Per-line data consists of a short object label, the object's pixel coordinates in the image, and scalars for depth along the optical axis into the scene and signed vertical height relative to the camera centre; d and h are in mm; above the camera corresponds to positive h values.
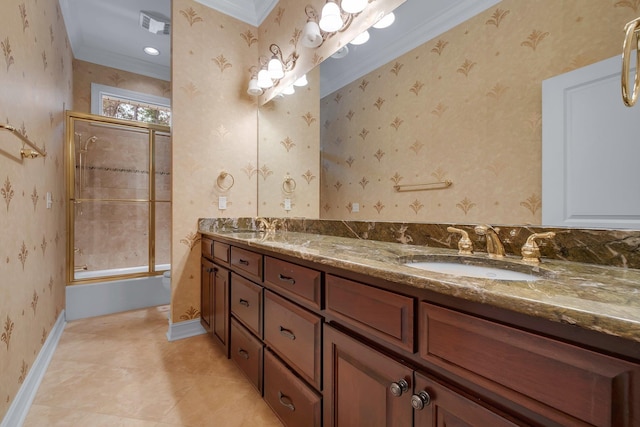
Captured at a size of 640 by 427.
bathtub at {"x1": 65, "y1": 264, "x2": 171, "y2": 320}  2584 -775
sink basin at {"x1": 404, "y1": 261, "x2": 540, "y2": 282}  849 -185
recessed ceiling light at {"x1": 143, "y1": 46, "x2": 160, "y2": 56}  3143 +1768
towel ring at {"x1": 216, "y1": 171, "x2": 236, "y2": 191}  2344 +260
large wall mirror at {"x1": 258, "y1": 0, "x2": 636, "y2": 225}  890 +397
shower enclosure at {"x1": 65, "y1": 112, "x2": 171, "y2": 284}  2949 +149
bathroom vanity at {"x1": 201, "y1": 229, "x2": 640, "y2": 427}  424 -262
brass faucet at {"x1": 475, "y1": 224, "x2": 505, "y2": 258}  970 -96
